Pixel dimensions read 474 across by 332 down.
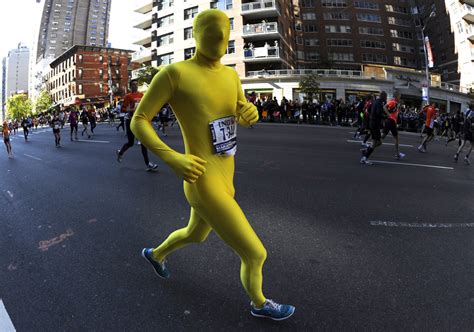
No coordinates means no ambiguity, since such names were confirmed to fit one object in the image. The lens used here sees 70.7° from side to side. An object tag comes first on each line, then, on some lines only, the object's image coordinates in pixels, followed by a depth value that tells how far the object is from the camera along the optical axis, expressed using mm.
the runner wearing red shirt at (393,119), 9633
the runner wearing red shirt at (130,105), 8391
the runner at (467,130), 10125
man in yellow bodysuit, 2178
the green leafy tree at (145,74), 45219
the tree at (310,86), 37156
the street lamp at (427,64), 31466
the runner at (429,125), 11664
